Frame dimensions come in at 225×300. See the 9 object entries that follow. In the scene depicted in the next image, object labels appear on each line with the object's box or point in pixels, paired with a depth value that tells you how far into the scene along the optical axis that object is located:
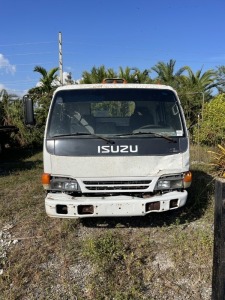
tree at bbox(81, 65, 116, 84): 12.45
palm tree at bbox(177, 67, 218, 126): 9.85
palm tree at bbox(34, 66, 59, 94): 12.30
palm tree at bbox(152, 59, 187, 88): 13.04
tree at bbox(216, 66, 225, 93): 13.55
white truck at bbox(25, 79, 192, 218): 2.81
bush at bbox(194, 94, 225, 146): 7.92
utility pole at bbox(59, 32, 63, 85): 13.75
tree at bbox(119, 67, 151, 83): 12.93
